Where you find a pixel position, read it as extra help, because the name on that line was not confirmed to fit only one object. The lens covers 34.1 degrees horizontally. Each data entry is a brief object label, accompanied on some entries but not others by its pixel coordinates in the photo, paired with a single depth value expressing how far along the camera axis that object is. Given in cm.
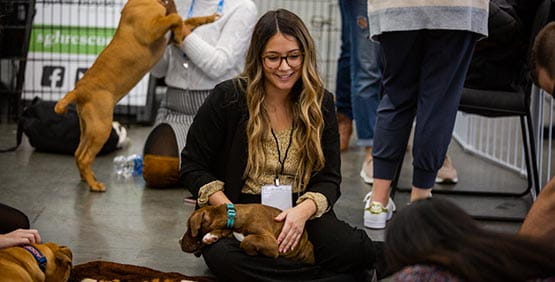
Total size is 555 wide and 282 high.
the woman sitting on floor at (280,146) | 319
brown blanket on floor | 320
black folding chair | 417
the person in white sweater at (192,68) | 441
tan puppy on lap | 302
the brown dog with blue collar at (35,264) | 276
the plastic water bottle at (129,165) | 490
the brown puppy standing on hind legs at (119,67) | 436
